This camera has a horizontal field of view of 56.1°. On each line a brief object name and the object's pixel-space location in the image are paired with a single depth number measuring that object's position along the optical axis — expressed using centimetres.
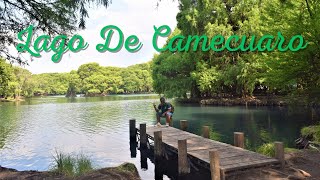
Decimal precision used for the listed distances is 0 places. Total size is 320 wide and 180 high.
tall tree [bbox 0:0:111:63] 737
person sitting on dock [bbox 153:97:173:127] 1502
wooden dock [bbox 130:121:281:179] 779
